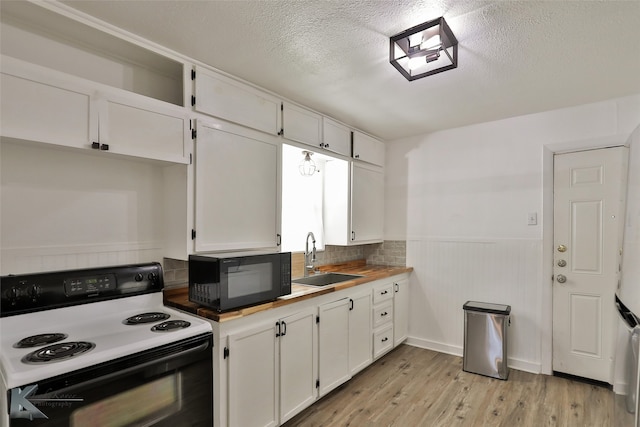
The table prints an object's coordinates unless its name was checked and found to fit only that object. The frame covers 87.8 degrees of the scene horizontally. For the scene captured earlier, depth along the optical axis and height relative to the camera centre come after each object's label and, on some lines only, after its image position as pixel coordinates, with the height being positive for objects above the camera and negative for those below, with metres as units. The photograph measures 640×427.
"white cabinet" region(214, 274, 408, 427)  1.84 -0.98
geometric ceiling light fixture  1.67 +0.89
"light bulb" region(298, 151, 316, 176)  3.24 +0.42
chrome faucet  3.15 -0.45
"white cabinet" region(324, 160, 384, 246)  3.41 +0.08
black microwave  1.85 -0.42
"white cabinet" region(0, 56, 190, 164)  1.42 +0.46
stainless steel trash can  2.98 -1.18
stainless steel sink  3.11 -0.66
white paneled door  2.82 -0.41
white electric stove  1.20 -0.59
